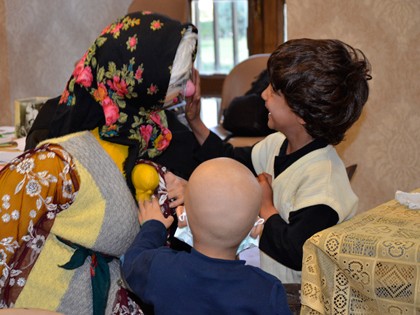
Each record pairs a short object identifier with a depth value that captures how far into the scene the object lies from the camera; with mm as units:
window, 6864
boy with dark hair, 2147
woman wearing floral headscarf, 1983
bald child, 1835
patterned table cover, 1773
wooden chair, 4566
